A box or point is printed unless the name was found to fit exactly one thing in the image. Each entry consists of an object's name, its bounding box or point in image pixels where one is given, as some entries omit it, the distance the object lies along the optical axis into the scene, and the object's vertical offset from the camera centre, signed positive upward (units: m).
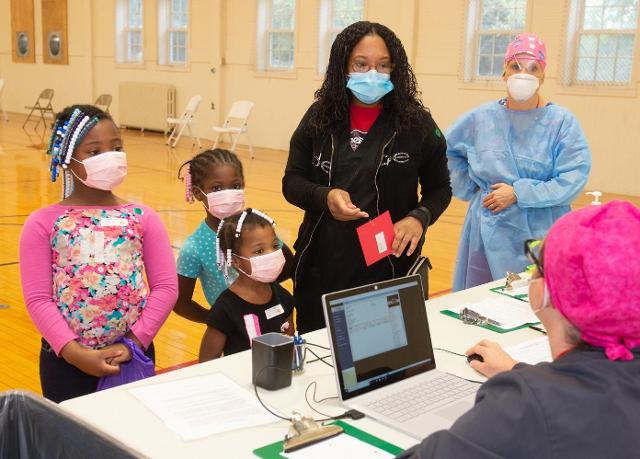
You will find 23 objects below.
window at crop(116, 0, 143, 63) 15.55 +0.75
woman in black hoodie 2.56 -0.30
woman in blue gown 3.11 -0.35
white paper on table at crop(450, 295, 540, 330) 2.56 -0.81
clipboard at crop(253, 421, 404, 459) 1.58 -0.79
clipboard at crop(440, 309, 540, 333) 2.48 -0.82
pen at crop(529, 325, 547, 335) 2.50 -0.82
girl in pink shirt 2.22 -0.60
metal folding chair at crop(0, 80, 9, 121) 17.09 -1.16
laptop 1.79 -0.72
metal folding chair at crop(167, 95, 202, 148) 13.35 -0.91
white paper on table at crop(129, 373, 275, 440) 1.70 -0.80
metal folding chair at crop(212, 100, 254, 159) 12.09 -0.78
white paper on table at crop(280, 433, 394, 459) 1.58 -0.79
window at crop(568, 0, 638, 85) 8.87 +0.48
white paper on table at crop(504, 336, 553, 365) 2.19 -0.80
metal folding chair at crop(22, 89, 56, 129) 15.88 -0.90
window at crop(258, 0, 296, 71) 12.86 +0.65
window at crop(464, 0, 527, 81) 9.88 +0.62
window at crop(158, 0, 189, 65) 14.53 +0.71
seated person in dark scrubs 1.07 -0.44
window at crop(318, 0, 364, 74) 11.84 +0.88
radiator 14.71 -0.73
